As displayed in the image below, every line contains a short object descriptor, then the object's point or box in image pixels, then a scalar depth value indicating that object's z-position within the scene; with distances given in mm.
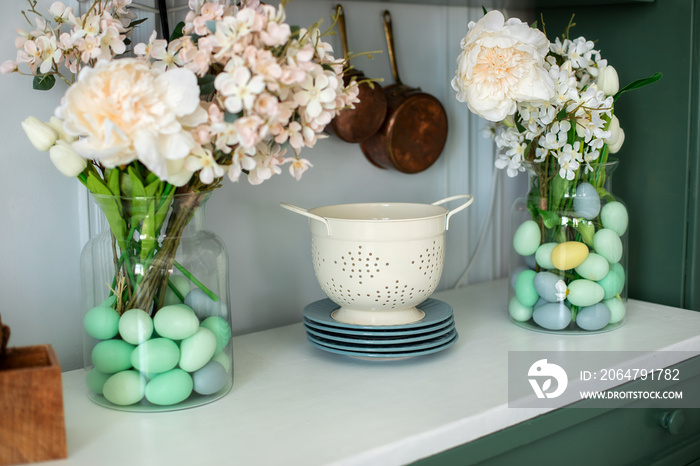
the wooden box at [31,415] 734
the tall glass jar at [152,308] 880
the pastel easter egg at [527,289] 1262
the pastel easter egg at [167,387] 889
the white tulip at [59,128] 844
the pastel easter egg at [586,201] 1237
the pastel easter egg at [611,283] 1239
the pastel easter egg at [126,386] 894
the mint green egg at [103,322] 896
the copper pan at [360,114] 1271
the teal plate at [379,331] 1062
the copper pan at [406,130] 1350
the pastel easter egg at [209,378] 914
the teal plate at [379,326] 1064
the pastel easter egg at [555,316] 1229
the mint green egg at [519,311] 1270
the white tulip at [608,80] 1218
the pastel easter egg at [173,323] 883
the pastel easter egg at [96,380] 914
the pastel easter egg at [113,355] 889
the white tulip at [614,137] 1252
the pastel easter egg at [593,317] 1224
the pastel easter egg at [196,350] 894
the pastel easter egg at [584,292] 1212
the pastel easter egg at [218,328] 935
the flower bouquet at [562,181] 1145
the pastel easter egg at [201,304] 928
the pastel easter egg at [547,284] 1228
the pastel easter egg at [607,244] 1237
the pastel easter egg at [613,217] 1256
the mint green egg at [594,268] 1220
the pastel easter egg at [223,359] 938
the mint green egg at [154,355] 876
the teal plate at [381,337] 1062
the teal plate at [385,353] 1058
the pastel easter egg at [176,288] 918
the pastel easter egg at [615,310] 1253
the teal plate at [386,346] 1061
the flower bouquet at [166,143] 746
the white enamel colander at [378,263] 1050
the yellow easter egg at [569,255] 1217
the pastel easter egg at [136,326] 879
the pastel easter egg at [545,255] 1239
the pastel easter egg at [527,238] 1260
